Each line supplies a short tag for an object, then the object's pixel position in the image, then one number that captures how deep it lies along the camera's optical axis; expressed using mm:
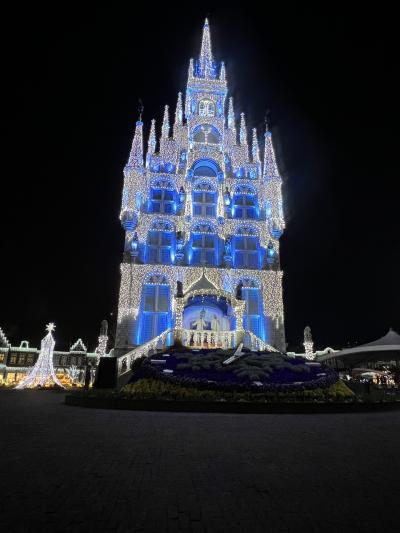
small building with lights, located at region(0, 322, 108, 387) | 49906
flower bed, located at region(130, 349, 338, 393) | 14805
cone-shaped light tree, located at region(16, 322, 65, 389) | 31625
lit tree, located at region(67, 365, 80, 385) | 42594
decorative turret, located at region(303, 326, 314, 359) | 36781
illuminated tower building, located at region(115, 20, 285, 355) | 35719
